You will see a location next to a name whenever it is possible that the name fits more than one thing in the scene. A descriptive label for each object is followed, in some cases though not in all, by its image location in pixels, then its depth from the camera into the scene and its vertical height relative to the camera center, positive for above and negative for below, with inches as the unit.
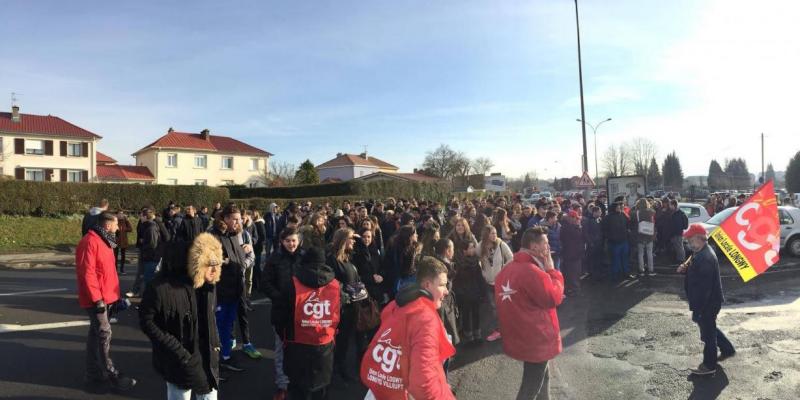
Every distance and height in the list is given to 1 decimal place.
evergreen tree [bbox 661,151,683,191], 4183.1 +222.5
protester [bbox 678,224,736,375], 221.1 -43.5
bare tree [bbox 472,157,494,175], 3609.7 +261.6
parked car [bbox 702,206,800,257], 542.3 -38.6
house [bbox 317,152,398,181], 3029.0 +238.9
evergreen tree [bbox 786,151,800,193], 2035.6 +70.8
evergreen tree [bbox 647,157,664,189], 3504.7 +150.8
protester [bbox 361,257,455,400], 104.4 -32.7
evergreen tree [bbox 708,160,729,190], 3358.8 +126.9
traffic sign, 801.6 +26.9
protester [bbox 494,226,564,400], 162.1 -36.3
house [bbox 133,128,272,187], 2100.1 +219.4
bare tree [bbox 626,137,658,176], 3272.6 +212.0
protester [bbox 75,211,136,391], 196.5 -31.7
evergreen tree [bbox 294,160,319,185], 1903.3 +124.2
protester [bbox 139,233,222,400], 127.4 -29.1
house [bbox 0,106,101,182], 1683.1 +227.8
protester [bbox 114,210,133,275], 505.4 -23.0
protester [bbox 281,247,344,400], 151.0 -37.6
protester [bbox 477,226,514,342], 266.1 -28.4
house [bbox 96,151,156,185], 1924.5 +154.3
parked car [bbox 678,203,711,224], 626.8 -21.5
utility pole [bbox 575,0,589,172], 898.7 +143.3
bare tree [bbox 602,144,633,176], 3208.7 +218.7
